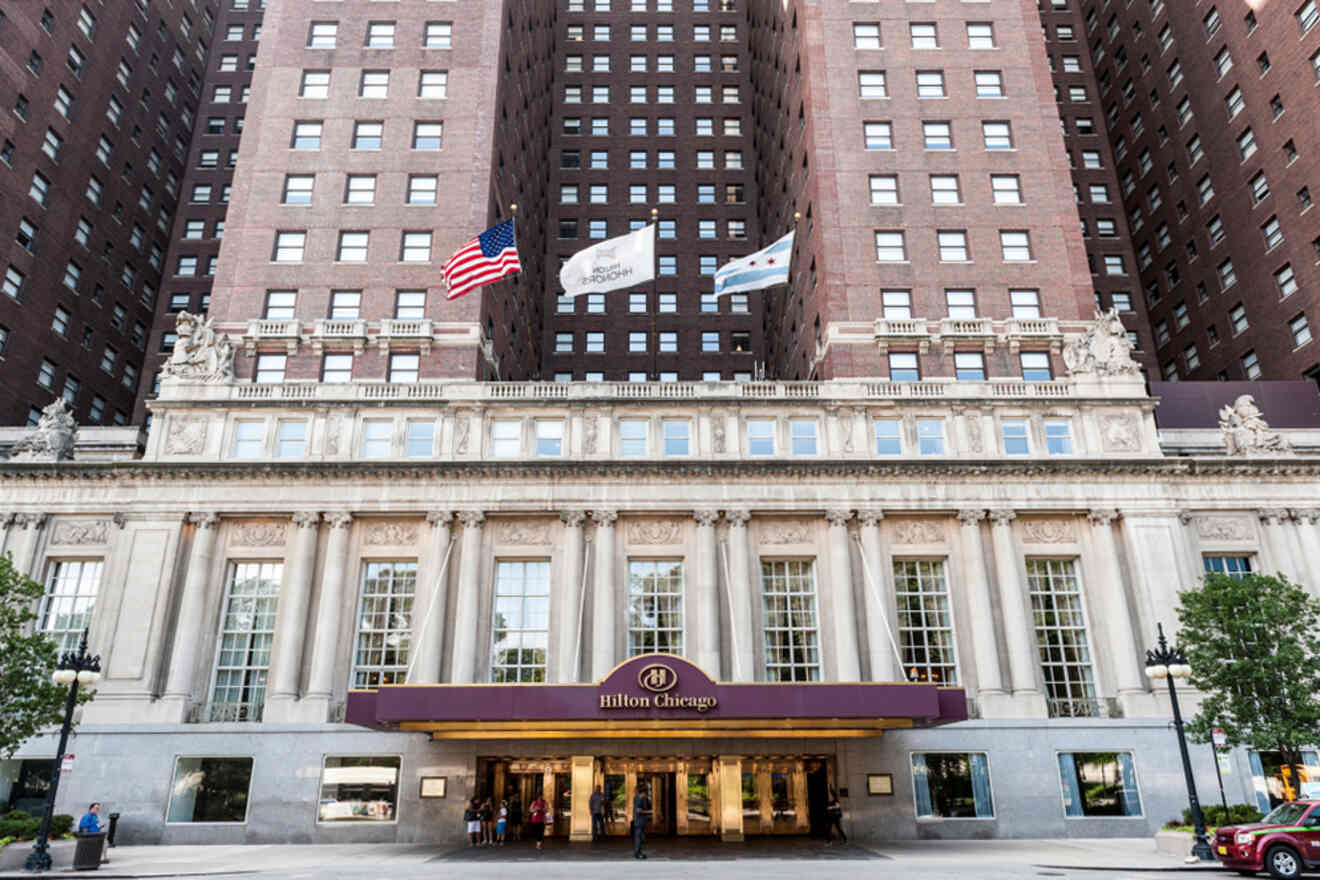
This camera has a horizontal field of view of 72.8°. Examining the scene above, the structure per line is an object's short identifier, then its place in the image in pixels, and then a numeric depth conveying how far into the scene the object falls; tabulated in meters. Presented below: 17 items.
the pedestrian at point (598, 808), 31.44
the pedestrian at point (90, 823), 25.86
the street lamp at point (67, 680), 24.17
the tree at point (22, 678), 27.98
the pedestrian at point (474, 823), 32.28
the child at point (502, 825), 33.16
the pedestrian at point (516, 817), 35.38
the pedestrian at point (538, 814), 33.91
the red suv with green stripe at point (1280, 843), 21.11
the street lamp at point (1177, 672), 24.36
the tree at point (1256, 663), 28.58
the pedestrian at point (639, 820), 26.64
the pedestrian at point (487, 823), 33.28
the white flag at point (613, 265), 36.62
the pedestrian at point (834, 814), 32.02
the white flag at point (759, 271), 37.12
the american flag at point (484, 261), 37.75
